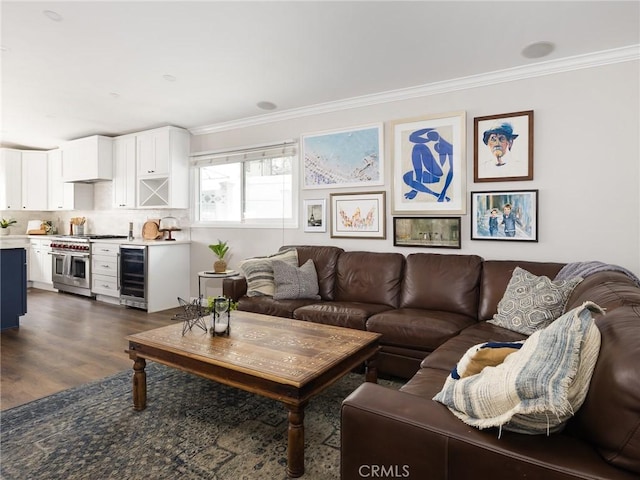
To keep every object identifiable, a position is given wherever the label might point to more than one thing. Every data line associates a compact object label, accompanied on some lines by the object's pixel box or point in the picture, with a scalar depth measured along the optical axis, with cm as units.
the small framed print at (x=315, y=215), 439
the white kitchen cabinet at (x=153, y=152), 529
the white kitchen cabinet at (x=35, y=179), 681
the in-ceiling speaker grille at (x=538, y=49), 285
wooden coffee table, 177
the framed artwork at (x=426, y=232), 365
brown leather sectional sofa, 91
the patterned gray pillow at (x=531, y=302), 243
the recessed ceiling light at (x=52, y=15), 247
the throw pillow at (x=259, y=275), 376
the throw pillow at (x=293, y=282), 367
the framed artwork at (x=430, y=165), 359
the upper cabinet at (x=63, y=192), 656
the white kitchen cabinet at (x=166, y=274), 500
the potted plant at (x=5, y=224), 688
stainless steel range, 582
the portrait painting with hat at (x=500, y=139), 336
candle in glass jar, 249
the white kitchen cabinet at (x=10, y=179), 662
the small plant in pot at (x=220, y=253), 479
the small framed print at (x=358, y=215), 403
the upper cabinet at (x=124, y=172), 575
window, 467
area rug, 181
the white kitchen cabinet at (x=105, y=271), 539
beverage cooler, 500
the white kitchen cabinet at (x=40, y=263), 649
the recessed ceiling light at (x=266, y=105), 427
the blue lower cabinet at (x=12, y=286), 407
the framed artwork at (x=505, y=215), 329
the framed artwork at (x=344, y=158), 402
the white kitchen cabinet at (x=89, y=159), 586
